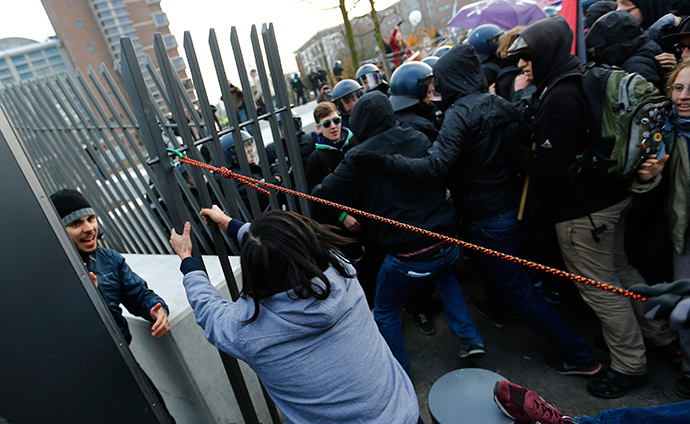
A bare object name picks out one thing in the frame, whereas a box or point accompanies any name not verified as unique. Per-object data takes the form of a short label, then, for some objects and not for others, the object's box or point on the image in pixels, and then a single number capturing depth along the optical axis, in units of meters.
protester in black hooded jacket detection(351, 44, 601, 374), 2.61
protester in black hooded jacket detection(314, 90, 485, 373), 2.53
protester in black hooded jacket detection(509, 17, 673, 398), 2.34
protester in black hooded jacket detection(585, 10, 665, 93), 2.64
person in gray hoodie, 1.35
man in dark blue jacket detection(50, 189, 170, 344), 1.99
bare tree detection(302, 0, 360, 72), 13.18
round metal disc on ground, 1.78
